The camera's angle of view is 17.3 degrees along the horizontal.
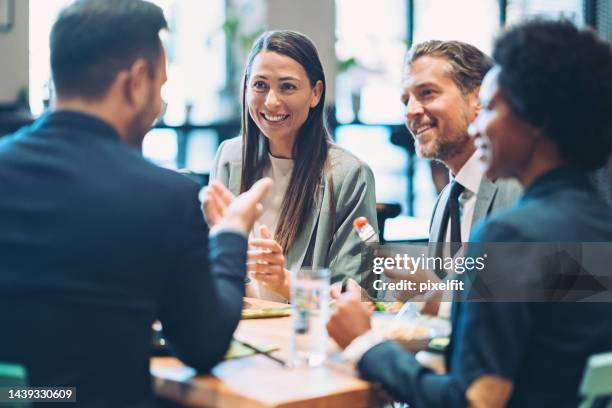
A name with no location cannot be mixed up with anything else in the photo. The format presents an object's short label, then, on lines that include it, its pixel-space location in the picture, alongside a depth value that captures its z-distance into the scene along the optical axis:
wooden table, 3.04
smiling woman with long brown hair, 3.76
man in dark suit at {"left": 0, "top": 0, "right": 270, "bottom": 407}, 2.78
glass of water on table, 3.16
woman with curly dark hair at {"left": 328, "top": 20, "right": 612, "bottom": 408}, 2.84
